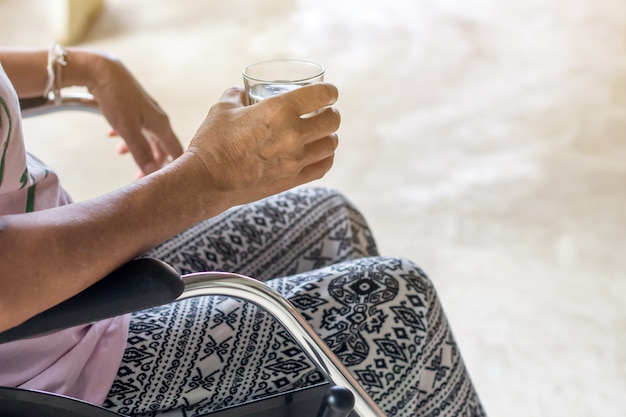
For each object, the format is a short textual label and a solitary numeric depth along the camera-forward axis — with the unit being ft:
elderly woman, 4.11
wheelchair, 4.05
